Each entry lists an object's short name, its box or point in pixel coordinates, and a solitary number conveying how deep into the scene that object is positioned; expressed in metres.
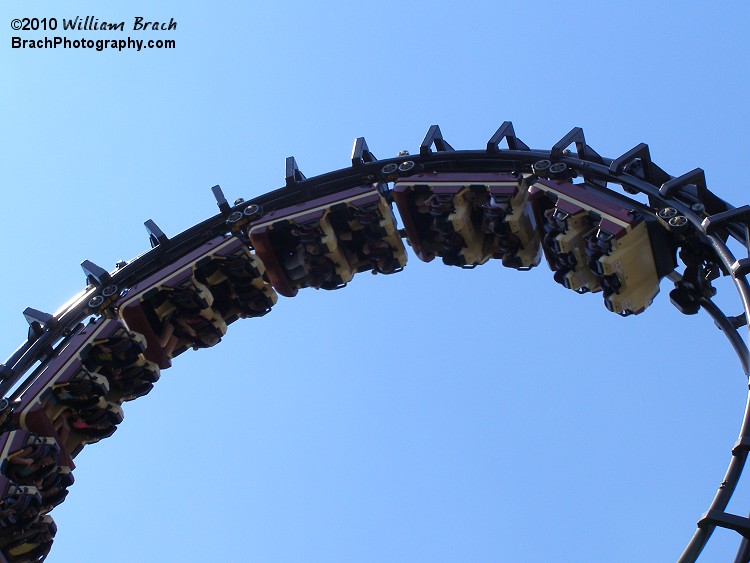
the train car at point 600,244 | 27.08
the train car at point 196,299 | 31.22
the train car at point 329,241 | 31.12
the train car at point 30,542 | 28.09
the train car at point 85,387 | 29.53
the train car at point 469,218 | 29.77
